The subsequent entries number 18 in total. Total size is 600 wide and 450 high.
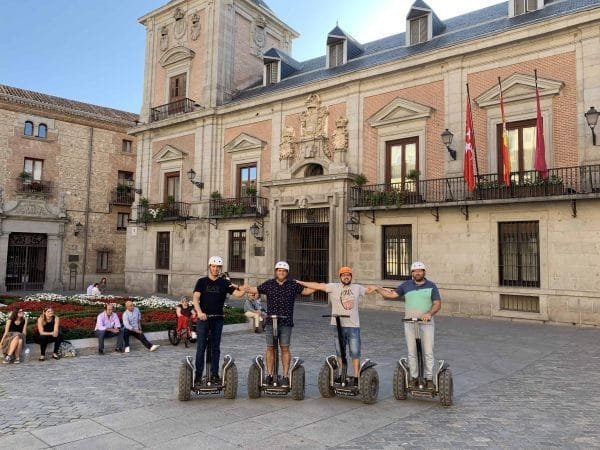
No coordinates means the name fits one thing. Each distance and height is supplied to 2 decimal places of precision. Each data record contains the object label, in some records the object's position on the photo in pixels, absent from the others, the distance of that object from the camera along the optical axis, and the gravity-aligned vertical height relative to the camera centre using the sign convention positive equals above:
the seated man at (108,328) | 9.77 -1.47
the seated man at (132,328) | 10.12 -1.50
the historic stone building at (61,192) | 27.39 +3.89
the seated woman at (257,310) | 12.30 -1.37
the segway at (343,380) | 6.05 -1.54
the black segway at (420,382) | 6.02 -1.54
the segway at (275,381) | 6.15 -1.57
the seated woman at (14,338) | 8.62 -1.50
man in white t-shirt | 6.19 -0.59
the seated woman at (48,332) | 9.08 -1.44
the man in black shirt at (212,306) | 6.18 -0.62
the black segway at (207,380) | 6.12 -1.56
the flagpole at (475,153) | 15.62 +3.49
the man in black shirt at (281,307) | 6.22 -0.62
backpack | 9.30 -1.81
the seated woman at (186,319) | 10.71 -1.37
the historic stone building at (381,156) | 14.80 +4.15
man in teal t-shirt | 6.09 -0.63
